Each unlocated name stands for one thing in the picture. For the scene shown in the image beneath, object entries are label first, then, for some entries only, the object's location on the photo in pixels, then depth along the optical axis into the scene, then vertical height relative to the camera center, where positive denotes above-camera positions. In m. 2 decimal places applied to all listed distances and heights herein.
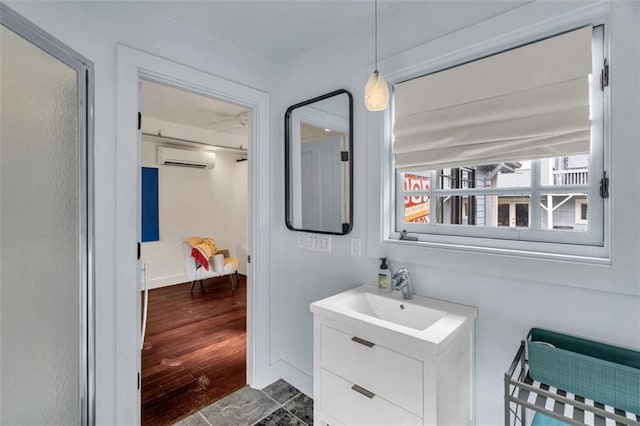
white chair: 4.33 -0.85
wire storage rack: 0.86 -0.62
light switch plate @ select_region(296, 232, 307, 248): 2.11 -0.19
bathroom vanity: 1.10 -0.61
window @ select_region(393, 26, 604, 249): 1.15 +0.29
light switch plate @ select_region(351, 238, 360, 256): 1.81 -0.21
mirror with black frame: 1.86 +0.32
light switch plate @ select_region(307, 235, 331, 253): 1.97 -0.21
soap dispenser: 1.61 -0.36
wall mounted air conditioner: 4.41 +0.83
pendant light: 1.25 +0.49
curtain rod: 4.20 +1.07
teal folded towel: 1.05 -0.74
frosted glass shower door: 0.92 -0.09
